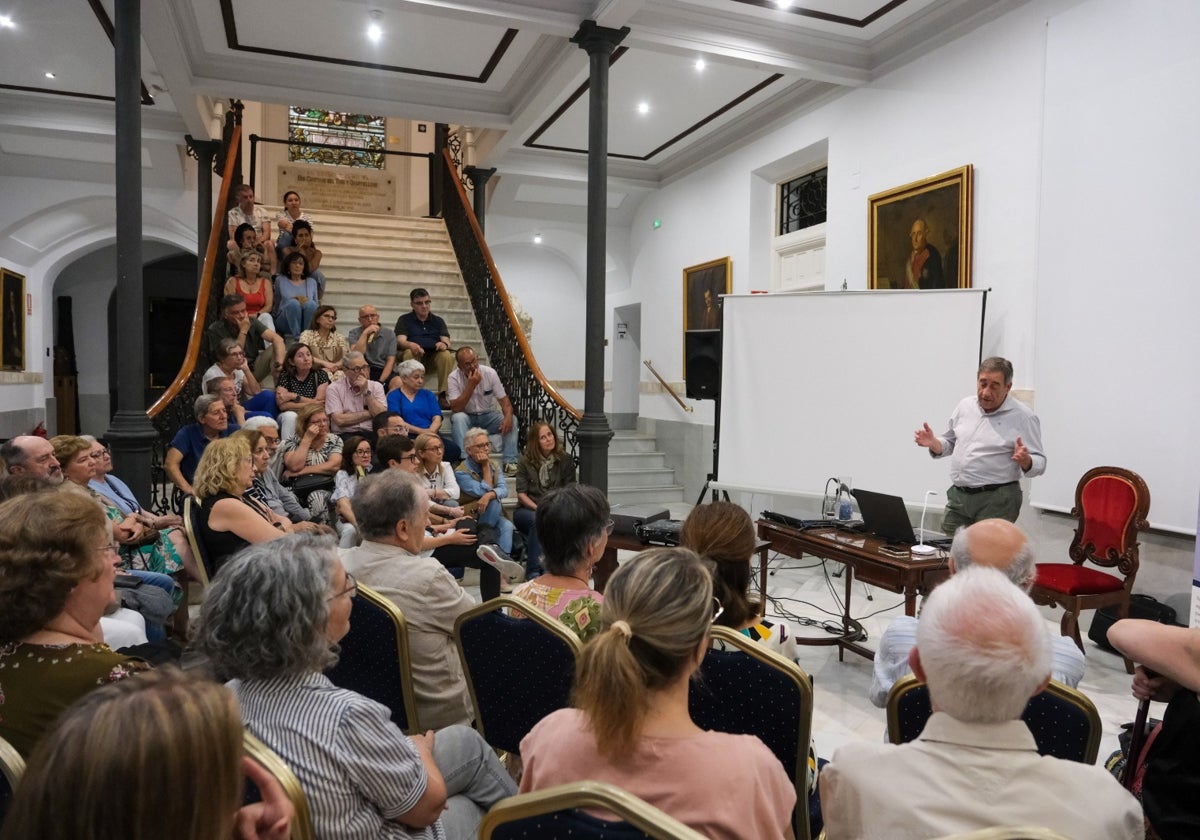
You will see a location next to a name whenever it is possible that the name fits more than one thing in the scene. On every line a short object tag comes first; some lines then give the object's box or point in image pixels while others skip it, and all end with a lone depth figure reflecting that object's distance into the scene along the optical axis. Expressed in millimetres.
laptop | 3723
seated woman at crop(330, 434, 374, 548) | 4406
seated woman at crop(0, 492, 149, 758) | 1411
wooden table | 3396
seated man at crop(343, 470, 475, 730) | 2188
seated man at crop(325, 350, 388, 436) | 5613
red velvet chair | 3846
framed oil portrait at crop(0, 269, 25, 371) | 8680
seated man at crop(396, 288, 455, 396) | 6945
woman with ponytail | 1132
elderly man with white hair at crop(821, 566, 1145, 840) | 1094
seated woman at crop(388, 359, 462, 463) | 5859
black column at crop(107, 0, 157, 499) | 4680
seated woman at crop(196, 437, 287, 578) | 3098
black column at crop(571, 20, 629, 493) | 5746
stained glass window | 12969
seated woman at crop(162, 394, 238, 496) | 4461
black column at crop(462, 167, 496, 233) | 9336
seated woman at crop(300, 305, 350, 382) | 6188
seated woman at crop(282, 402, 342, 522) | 4668
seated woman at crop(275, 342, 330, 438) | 5672
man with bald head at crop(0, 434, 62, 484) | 2984
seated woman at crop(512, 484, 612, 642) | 2174
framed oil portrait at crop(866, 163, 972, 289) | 5594
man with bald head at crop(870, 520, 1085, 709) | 2004
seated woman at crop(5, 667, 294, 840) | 711
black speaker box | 6723
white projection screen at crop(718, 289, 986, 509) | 5320
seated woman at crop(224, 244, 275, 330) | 6582
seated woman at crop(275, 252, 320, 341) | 6732
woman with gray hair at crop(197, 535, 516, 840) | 1287
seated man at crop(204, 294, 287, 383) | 6109
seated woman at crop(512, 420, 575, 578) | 5273
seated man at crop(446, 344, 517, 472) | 6391
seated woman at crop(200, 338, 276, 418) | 5520
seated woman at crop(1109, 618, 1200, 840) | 1504
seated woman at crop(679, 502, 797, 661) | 2004
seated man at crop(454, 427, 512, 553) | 4922
